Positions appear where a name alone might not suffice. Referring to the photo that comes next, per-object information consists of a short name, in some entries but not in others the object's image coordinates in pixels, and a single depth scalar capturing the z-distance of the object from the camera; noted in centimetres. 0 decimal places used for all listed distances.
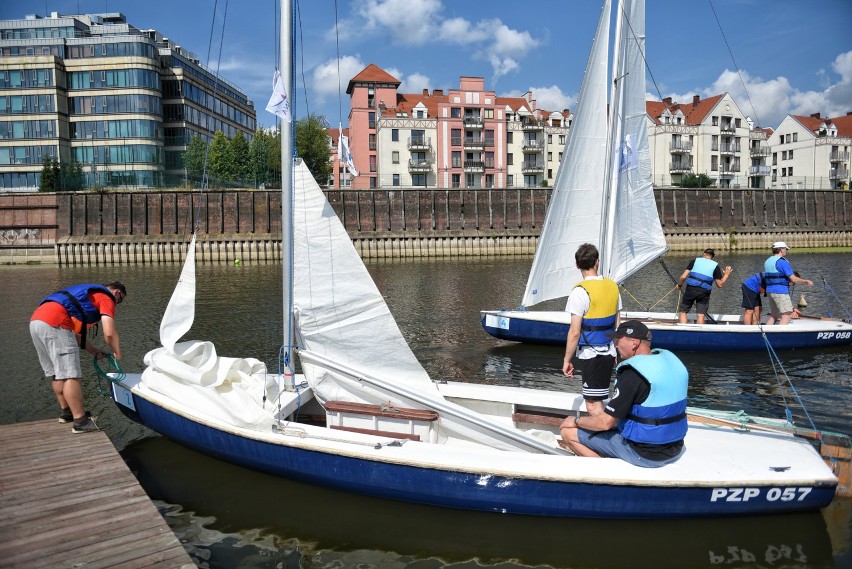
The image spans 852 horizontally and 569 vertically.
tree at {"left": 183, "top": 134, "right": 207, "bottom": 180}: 6926
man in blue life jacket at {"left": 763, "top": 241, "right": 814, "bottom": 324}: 1558
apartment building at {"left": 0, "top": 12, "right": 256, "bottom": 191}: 7338
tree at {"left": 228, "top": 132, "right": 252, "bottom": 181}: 7250
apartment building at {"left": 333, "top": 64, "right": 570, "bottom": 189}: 8194
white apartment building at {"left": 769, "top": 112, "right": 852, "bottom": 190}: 9369
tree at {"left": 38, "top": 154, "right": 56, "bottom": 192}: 6025
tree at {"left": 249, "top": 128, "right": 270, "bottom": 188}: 7000
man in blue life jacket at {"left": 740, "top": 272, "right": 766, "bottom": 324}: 1625
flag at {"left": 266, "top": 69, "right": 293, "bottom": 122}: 823
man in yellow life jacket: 786
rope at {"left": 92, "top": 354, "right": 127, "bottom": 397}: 977
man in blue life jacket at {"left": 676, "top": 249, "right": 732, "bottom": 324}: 1612
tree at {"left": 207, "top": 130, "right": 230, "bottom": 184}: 7200
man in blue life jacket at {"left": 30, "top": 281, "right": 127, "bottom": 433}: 867
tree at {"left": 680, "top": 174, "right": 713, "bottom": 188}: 7306
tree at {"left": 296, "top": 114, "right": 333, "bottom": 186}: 7469
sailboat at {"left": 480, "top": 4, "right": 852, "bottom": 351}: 1544
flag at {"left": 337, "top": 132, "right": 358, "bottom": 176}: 984
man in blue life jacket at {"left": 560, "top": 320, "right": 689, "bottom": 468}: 654
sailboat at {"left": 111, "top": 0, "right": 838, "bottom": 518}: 693
